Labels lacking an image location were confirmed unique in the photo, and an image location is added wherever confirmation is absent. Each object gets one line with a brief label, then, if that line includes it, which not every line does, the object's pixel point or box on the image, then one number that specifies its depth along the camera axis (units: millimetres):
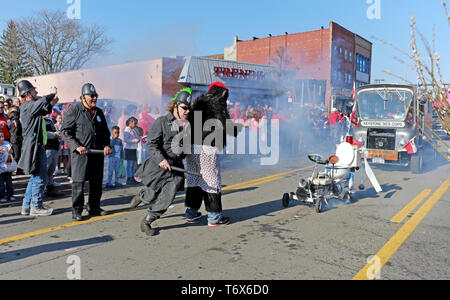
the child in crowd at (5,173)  6115
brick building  27766
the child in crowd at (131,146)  8202
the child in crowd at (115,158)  7656
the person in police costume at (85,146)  5113
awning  18219
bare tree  31623
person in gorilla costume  4855
